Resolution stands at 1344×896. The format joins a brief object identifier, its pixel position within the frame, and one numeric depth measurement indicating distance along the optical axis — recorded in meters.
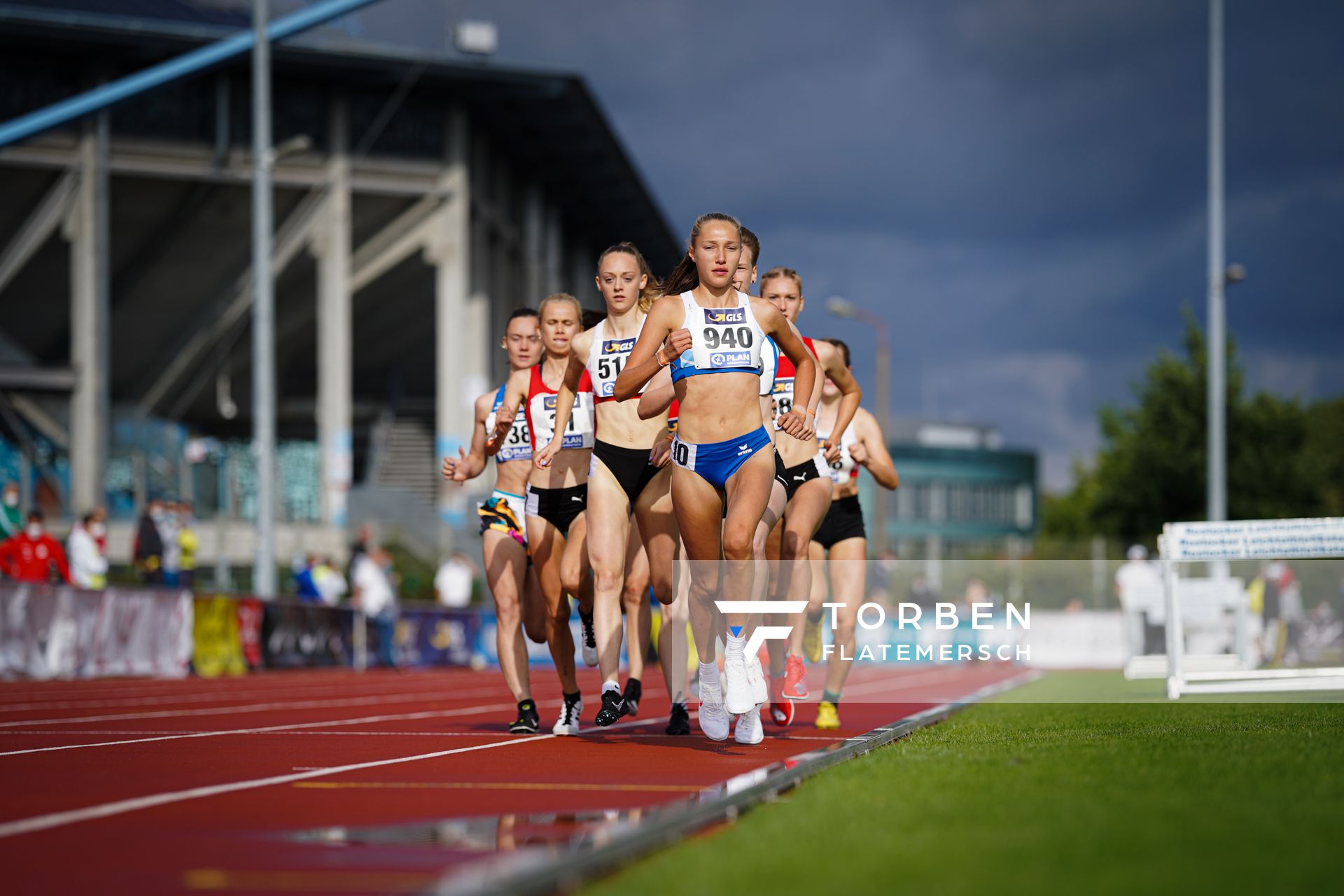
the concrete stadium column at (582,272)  64.19
